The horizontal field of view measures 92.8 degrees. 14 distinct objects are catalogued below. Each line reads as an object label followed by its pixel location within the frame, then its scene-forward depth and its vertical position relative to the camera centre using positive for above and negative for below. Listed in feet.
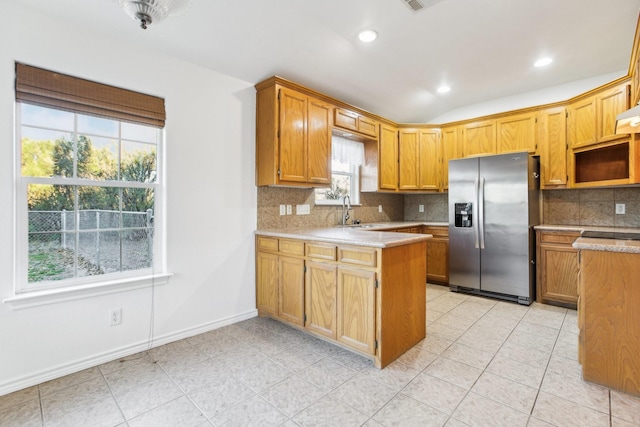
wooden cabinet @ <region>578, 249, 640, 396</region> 5.97 -2.15
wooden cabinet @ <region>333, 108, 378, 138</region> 11.68 +3.75
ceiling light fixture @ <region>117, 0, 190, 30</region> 5.37 +3.71
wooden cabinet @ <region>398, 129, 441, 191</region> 15.08 +2.75
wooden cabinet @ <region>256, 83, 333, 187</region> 9.77 +2.55
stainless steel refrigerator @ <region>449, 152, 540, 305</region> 11.41 -0.43
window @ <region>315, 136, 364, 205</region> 12.87 +1.87
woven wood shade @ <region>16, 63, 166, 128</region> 6.42 +2.73
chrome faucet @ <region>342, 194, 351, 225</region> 13.12 +0.31
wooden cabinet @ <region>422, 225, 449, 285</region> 14.02 -1.95
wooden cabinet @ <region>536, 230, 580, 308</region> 10.86 -2.02
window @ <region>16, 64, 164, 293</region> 6.63 +0.46
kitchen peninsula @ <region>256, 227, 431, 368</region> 7.02 -1.92
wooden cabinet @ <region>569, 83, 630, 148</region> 9.99 +3.43
